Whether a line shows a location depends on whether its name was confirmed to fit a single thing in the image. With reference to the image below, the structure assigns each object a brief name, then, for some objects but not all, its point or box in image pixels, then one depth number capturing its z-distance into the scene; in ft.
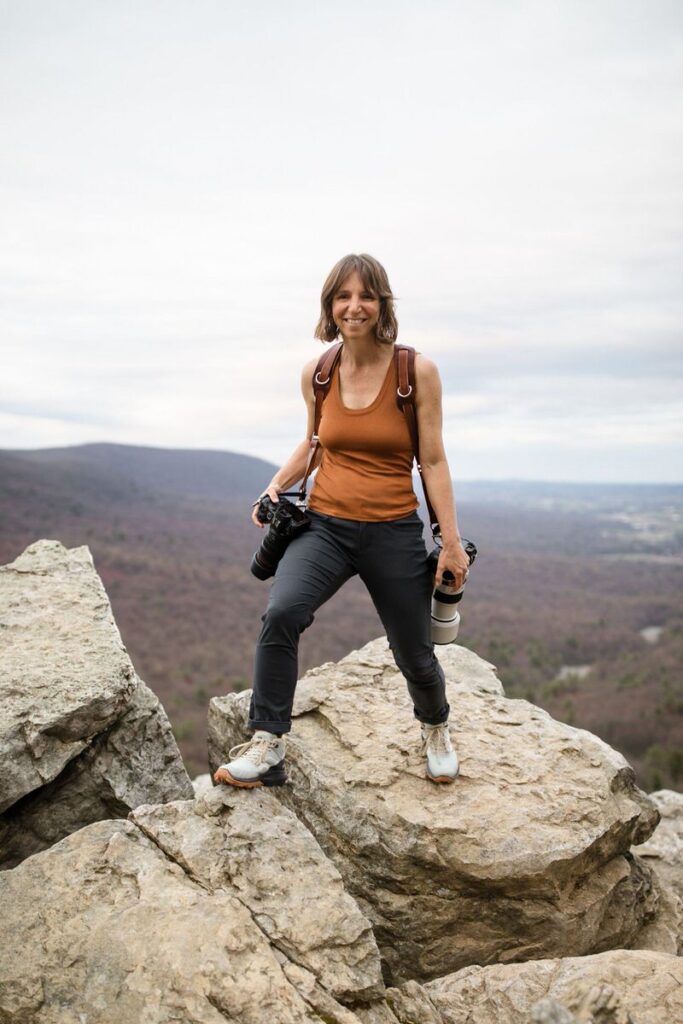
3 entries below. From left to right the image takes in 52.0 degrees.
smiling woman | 11.64
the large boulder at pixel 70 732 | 13.33
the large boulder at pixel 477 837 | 13.05
